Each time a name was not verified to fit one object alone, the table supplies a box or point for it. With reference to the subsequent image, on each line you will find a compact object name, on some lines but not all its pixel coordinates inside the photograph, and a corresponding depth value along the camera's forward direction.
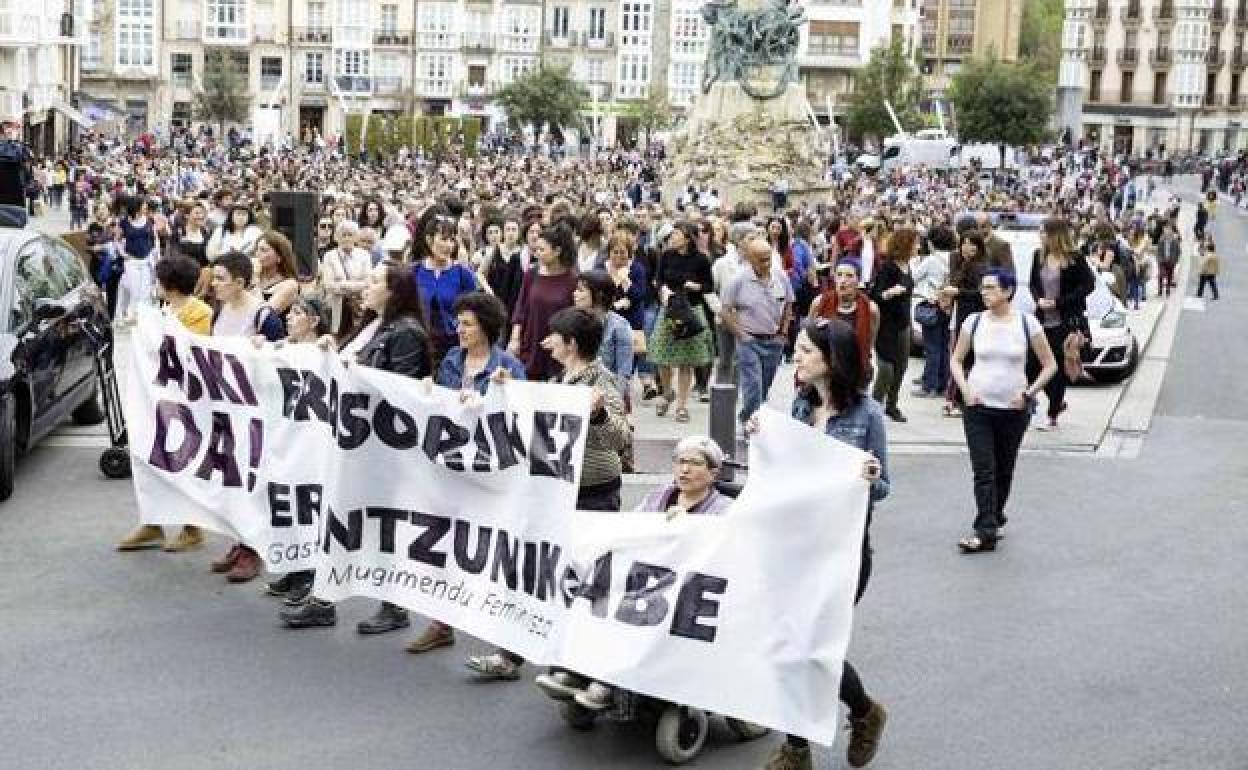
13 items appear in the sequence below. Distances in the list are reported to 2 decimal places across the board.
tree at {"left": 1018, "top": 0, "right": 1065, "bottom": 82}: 127.53
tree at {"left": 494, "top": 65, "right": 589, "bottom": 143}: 86.56
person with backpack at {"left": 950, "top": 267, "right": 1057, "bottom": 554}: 10.99
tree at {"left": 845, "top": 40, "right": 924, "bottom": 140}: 82.44
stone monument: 35.97
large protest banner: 7.06
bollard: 12.20
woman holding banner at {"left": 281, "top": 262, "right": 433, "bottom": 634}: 9.31
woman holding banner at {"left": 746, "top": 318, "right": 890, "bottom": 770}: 7.61
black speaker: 17.62
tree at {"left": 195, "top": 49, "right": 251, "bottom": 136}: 85.25
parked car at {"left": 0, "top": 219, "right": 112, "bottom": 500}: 11.92
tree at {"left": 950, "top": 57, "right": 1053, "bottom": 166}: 77.19
